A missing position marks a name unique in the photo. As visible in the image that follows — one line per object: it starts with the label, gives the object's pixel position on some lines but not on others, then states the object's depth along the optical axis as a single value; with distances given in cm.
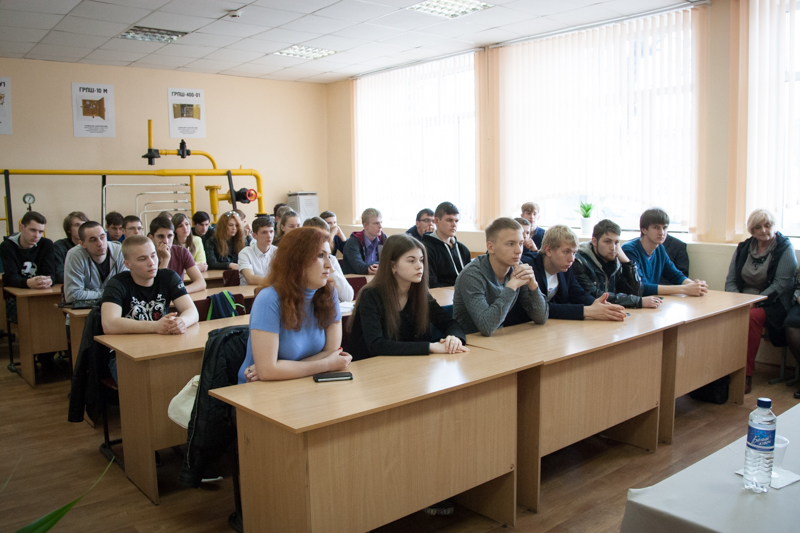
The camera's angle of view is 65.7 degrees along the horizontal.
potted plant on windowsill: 655
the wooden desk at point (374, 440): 202
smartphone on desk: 238
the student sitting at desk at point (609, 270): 391
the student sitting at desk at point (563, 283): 352
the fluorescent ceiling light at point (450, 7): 584
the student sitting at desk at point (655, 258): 434
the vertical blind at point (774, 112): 508
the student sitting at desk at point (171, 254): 450
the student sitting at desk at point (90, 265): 433
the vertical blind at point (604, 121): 583
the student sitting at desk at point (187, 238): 611
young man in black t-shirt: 323
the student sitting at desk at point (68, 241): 554
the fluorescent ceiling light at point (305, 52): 760
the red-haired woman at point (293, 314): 240
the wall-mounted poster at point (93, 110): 788
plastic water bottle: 150
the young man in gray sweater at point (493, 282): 306
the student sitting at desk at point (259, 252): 513
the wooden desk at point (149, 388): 291
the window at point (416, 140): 800
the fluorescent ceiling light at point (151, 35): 653
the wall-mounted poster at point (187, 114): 859
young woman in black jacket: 281
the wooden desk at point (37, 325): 491
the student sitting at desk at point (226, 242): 640
